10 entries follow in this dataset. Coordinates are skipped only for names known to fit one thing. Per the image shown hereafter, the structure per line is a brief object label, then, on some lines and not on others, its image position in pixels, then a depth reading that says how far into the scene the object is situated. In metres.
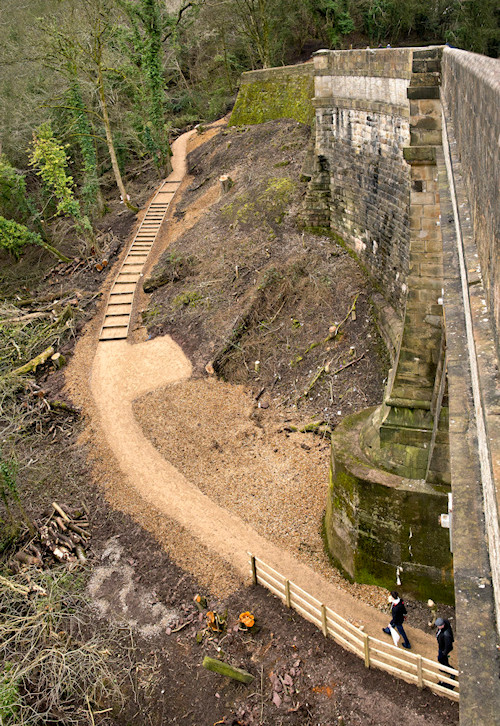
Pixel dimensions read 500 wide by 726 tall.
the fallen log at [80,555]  11.88
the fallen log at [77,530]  12.51
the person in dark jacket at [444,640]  8.33
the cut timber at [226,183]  23.41
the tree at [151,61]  25.06
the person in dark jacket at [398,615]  8.89
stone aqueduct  3.29
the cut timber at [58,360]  18.70
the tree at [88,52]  23.80
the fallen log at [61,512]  12.76
